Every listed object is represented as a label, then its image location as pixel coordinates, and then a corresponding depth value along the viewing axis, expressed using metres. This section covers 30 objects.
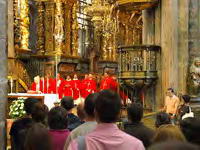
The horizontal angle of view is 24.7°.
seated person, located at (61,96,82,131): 5.83
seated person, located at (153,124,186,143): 3.65
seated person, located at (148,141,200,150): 1.94
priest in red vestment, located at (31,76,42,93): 20.73
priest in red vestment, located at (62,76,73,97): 22.60
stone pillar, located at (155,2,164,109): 15.15
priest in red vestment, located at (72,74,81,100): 23.04
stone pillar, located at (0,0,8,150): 6.17
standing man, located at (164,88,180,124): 11.61
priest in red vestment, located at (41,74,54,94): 21.64
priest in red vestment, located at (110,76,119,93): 21.19
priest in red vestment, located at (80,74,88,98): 23.42
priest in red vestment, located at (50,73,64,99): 22.09
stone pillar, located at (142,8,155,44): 16.36
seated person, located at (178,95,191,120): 9.55
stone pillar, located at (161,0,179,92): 13.18
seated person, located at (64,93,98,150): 4.23
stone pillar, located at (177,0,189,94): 12.94
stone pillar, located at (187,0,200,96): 12.89
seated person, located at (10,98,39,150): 5.11
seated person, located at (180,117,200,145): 3.33
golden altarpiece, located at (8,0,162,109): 15.11
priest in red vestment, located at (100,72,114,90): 21.41
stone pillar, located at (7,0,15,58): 22.53
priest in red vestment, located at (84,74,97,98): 23.59
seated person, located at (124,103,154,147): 4.74
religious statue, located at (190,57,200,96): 12.58
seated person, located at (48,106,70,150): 4.62
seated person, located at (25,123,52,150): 3.02
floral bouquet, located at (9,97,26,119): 10.02
